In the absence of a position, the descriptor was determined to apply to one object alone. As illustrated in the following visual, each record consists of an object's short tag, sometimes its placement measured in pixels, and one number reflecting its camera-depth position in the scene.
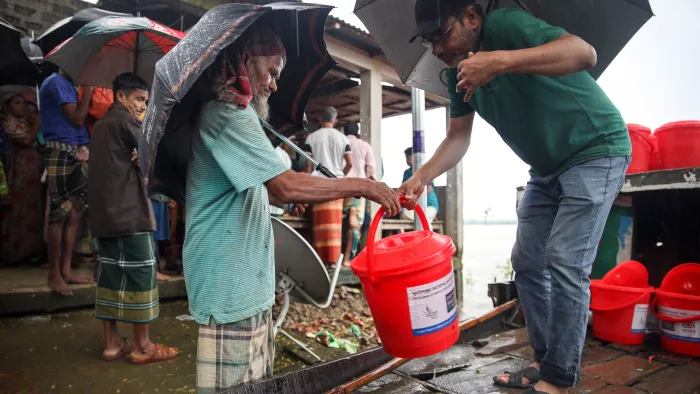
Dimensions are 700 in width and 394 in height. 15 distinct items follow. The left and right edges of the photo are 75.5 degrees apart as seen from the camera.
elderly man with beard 1.70
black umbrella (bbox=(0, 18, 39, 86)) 4.00
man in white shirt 6.14
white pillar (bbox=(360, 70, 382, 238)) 7.73
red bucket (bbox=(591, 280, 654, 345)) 3.15
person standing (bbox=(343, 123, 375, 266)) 6.66
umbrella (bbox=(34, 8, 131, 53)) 4.52
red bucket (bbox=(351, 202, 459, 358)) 1.95
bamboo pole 2.23
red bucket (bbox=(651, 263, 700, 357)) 2.93
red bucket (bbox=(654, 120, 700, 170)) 3.69
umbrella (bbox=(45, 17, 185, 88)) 3.70
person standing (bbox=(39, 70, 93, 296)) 4.30
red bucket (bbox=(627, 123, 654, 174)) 3.90
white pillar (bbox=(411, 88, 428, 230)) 6.00
